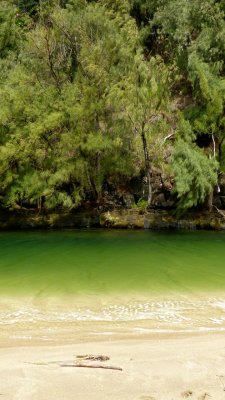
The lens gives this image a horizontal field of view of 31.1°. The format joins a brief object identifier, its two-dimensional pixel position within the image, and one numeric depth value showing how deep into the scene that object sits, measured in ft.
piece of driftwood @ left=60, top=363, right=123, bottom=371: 23.18
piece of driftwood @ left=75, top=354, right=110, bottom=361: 24.64
